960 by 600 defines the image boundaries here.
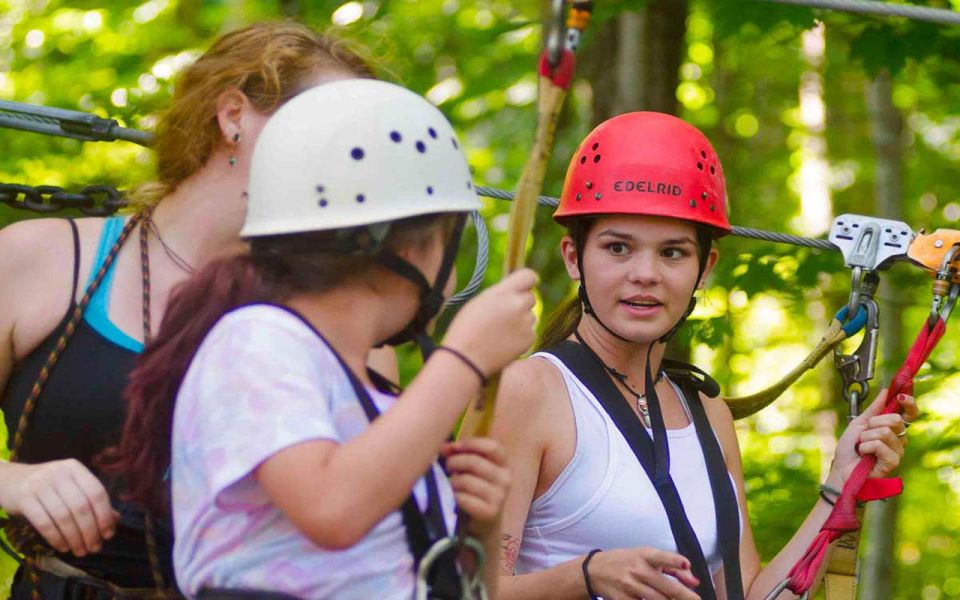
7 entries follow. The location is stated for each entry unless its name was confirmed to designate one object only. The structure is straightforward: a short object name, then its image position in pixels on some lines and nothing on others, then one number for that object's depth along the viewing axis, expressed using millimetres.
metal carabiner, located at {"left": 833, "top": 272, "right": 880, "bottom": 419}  6312
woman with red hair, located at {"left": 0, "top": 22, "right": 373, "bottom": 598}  4937
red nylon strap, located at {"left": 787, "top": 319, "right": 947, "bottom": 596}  5973
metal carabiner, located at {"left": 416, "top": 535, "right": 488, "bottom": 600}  3916
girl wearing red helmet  5820
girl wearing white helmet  3658
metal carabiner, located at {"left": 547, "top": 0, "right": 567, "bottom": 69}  3920
